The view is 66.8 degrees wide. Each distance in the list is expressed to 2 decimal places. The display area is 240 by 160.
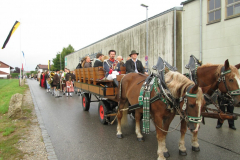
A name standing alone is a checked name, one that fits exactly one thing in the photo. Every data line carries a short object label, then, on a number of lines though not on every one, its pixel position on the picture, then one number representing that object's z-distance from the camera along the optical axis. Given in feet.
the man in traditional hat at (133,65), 16.63
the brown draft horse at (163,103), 8.50
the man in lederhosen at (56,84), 42.56
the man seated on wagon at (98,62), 21.20
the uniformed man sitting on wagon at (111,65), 17.66
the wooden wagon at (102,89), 17.52
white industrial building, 29.58
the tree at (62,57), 221.11
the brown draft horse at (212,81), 11.05
